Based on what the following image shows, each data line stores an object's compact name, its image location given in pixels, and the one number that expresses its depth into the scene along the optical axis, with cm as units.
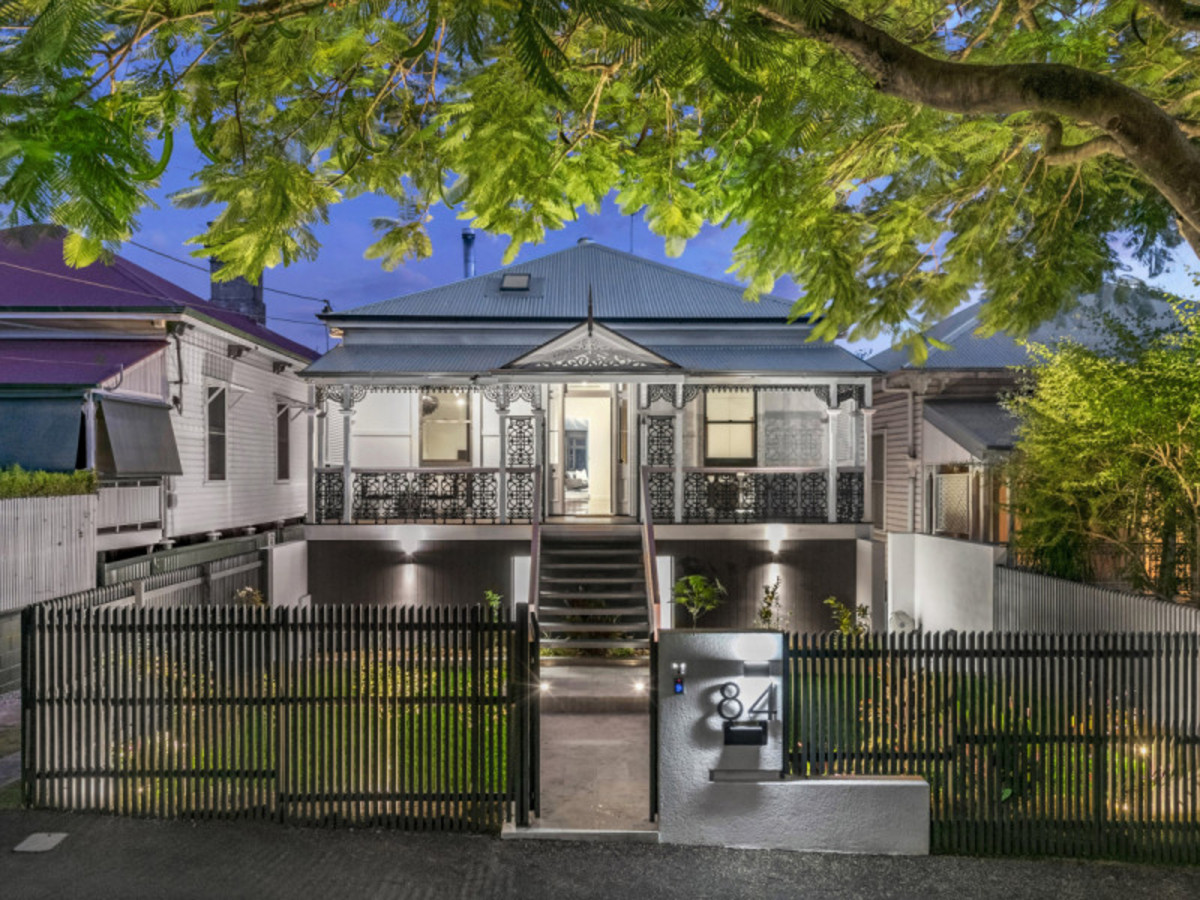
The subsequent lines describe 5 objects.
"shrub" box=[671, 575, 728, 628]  1495
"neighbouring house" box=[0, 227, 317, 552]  1395
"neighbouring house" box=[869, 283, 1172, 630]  1366
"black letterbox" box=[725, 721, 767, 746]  678
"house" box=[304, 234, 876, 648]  1567
